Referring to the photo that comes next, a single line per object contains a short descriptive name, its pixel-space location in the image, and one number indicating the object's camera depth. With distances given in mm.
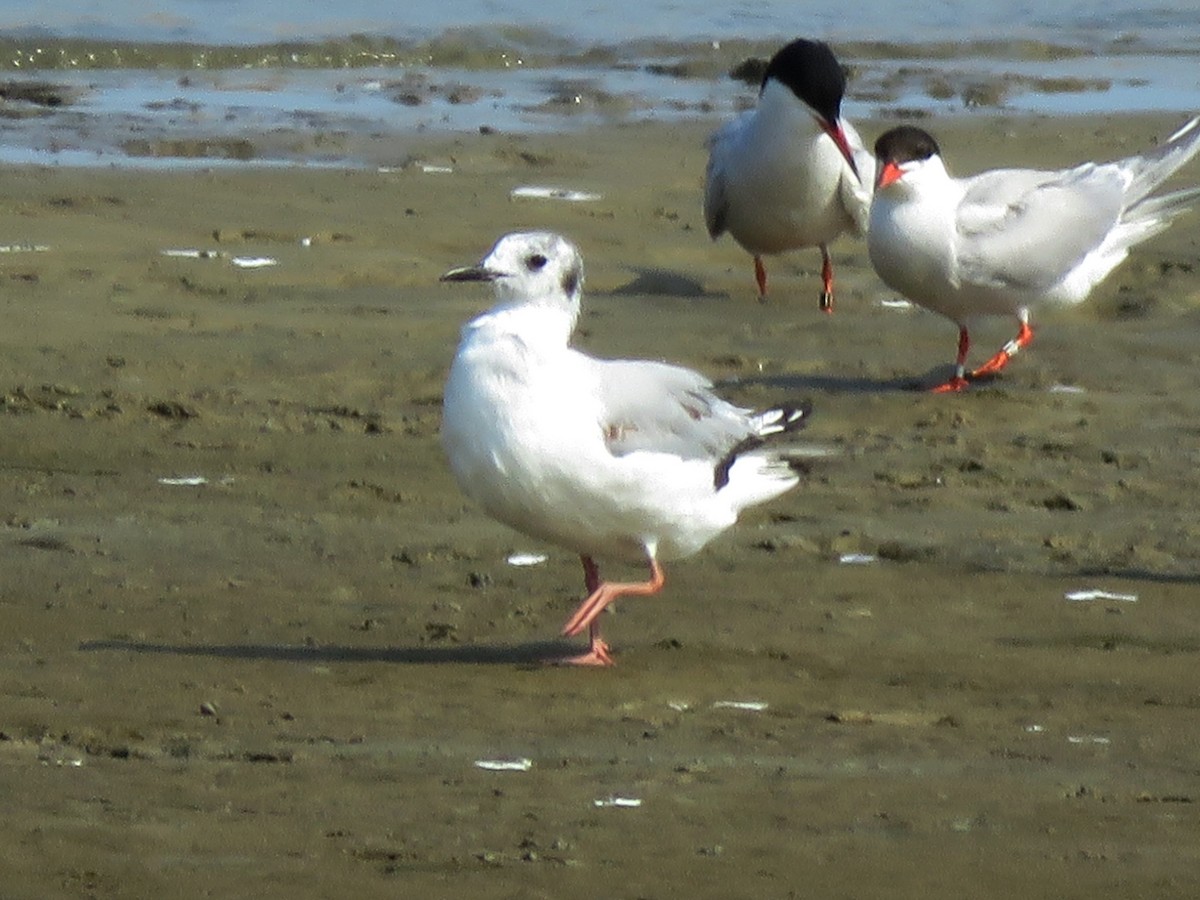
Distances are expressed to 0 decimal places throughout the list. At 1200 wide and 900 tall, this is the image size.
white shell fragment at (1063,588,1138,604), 13336
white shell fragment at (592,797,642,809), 9523
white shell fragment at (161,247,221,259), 21375
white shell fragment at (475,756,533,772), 10062
